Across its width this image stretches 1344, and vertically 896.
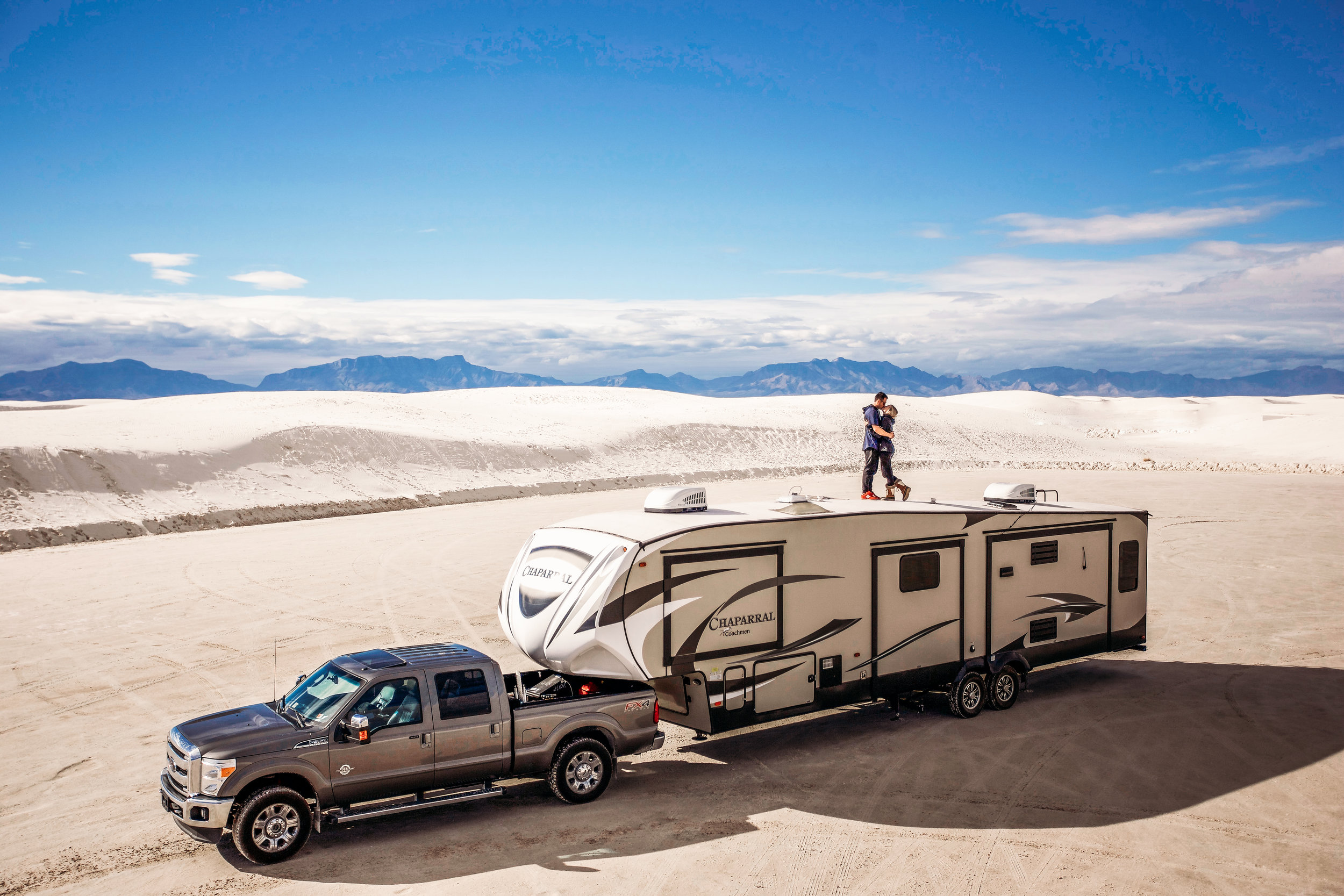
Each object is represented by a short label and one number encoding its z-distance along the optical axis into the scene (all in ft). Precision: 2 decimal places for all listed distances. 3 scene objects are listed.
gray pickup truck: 25.99
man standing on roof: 54.90
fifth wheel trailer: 31.91
